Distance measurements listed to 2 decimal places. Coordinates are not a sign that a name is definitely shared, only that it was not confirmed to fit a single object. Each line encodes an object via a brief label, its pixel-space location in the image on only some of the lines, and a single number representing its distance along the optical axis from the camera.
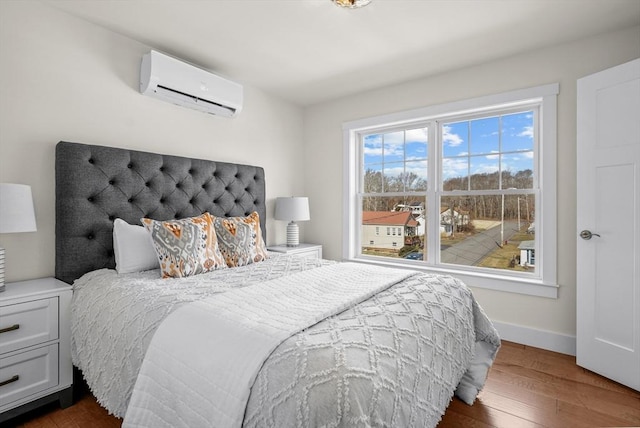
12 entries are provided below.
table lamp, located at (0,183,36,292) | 1.68
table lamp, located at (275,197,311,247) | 3.51
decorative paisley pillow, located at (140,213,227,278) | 1.96
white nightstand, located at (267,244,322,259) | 3.38
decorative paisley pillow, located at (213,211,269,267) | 2.37
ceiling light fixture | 2.03
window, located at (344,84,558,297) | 2.74
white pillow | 2.03
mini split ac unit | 2.44
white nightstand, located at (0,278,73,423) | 1.64
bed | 0.93
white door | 2.08
